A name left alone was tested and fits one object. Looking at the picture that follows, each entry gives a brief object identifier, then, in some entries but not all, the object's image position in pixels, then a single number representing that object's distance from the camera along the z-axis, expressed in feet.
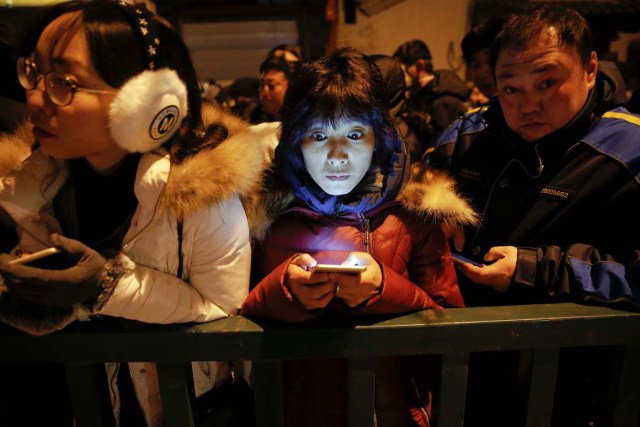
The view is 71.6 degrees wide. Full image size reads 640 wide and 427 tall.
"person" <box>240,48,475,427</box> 3.90
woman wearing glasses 3.30
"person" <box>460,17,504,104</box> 8.83
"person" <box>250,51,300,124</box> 9.89
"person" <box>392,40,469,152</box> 10.50
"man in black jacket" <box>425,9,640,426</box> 4.12
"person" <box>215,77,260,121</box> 14.37
